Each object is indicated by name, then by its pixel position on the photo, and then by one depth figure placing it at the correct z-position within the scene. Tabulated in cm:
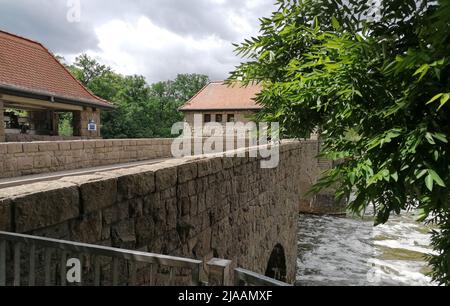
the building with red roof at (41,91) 1059
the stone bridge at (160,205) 230
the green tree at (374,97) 271
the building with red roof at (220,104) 2597
